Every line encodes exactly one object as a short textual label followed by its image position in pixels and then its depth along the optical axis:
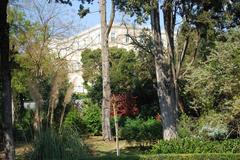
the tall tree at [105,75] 24.33
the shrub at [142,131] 19.17
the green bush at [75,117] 25.20
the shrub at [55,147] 12.36
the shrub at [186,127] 16.68
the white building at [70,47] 34.56
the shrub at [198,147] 13.66
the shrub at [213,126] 13.94
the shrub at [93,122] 27.94
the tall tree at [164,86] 18.54
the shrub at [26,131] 13.83
